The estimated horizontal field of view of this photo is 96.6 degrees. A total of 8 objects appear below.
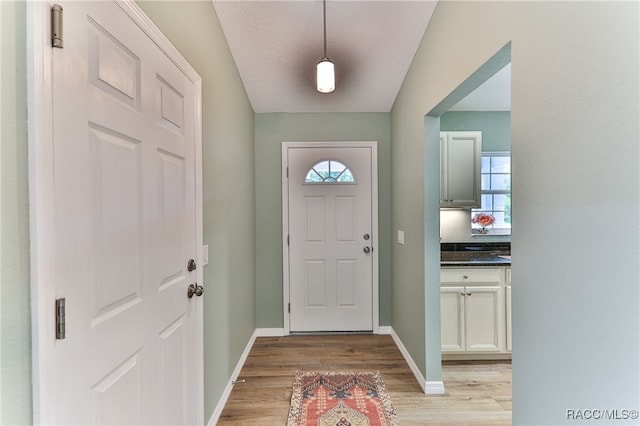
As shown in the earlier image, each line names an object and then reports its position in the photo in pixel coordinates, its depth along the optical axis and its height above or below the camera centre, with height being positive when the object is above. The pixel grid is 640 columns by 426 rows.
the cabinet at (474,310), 2.34 -0.82
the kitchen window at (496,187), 3.10 +0.25
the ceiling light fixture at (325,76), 1.74 +0.84
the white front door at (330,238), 3.01 -0.29
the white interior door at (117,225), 0.74 -0.04
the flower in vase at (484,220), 3.00 -0.10
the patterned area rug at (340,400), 1.77 -1.29
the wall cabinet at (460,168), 2.79 +0.42
